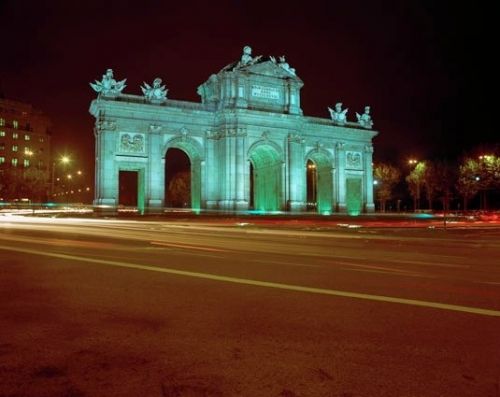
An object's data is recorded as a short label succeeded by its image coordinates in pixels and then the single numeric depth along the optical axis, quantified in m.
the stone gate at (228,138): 47.81
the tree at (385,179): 82.44
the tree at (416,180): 78.81
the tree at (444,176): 76.63
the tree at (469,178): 69.75
